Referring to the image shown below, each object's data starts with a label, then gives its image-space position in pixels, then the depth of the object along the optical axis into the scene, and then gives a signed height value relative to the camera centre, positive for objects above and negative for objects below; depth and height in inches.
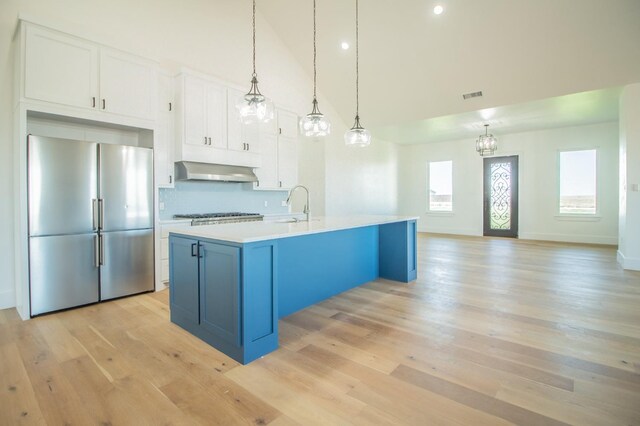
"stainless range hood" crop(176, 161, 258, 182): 163.5 +20.5
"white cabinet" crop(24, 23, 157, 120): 117.5 +55.1
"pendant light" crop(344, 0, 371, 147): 146.4 +34.3
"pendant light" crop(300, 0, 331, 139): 132.3 +35.7
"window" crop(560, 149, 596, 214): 298.0 +26.2
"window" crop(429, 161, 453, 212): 386.9 +28.8
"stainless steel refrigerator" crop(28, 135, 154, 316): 119.7 -5.3
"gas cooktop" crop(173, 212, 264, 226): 165.9 -4.7
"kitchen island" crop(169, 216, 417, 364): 85.0 -21.9
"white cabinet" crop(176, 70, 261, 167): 162.6 +46.3
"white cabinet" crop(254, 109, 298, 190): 209.9 +38.5
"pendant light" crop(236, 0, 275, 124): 113.3 +37.1
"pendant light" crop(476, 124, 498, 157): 275.9 +57.4
